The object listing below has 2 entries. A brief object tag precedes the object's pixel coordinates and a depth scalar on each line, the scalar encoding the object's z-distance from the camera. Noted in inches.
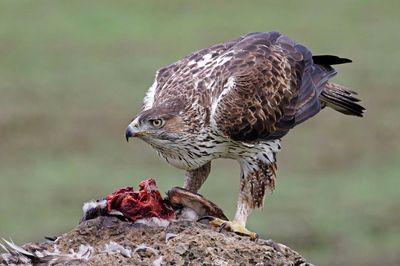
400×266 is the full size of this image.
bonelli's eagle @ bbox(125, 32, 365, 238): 770.2
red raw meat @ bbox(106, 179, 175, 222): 706.8
